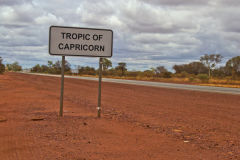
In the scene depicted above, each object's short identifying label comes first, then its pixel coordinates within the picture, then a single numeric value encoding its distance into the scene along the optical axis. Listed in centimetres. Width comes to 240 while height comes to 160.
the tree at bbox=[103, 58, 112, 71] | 11832
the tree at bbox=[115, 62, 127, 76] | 11362
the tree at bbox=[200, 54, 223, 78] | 7743
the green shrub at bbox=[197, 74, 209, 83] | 6138
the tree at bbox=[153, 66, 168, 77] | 9631
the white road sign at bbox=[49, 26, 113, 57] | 857
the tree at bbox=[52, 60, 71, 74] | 14720
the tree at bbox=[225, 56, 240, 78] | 6852
